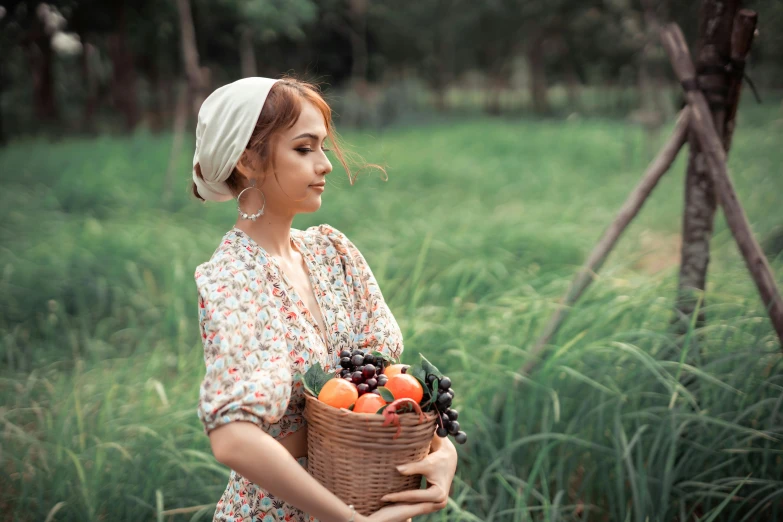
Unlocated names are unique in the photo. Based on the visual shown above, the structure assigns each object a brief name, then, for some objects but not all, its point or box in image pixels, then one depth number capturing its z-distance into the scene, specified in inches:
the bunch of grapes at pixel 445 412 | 46.7
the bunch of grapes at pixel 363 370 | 47.9
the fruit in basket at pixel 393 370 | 50.1
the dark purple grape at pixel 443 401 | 46.5
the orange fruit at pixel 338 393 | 45.9
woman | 43.0
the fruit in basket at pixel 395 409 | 43.4
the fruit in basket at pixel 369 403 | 45.1
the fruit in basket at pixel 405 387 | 45.7
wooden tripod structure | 88.4
